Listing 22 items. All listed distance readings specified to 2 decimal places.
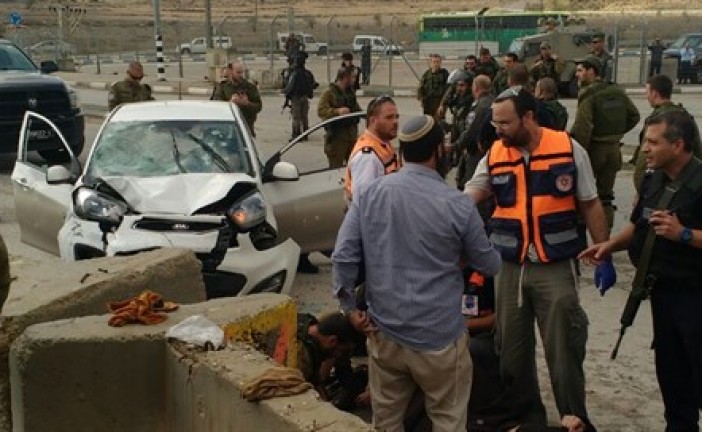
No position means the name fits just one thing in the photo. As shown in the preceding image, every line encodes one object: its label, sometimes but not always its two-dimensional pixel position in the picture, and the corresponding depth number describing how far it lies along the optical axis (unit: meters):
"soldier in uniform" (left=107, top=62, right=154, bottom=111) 11.65
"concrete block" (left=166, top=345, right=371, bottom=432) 3.01
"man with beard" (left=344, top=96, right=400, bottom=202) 5.46
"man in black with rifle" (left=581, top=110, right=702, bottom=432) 4.11
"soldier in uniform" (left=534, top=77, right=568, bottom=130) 8.21
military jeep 27.77
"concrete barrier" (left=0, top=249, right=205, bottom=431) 4.30
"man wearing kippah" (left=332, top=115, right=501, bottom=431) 3.57
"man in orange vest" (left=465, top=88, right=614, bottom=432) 4.29
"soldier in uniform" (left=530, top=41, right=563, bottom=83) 15.74
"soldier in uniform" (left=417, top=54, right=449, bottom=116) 13.77
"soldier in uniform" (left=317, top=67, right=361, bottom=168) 10.39
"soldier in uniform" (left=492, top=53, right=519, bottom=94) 12.29
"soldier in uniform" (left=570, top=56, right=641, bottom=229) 8.60
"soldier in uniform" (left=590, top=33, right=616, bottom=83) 14.16
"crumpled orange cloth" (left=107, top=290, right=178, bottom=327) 3.89
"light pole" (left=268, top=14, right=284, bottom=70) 30.54
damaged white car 6.25
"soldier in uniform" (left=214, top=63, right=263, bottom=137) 11.72
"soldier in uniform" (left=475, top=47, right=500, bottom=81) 14.17
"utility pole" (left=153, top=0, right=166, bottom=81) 30.03
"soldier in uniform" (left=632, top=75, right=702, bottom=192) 6.97
